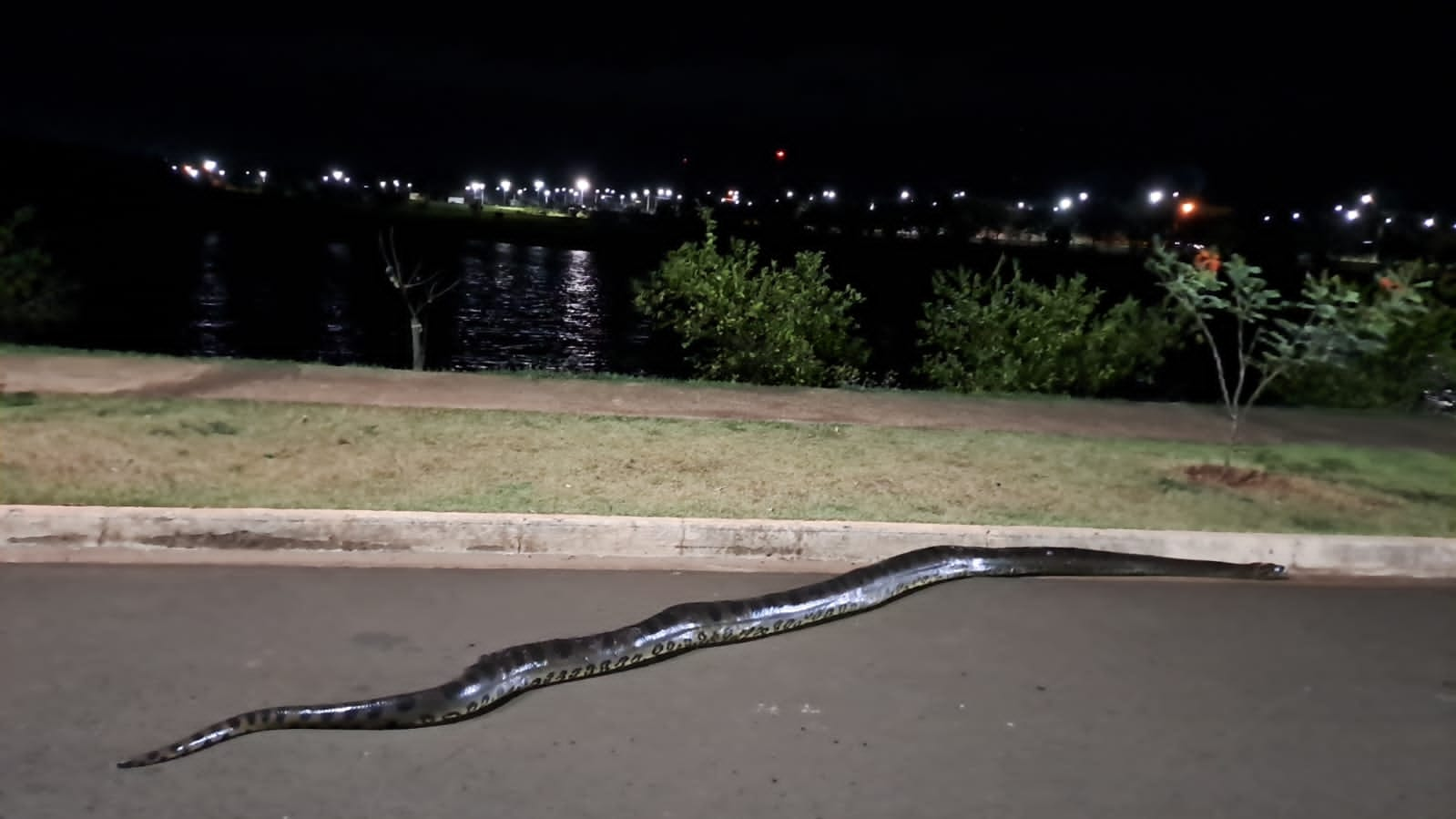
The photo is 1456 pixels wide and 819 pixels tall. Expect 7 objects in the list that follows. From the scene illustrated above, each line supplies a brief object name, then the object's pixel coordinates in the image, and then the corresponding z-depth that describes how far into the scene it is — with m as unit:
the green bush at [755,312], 14.59
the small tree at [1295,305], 9.09
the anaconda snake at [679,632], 4.54
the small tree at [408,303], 15.50
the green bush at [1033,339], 14.77
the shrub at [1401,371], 15.15
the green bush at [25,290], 18.41
